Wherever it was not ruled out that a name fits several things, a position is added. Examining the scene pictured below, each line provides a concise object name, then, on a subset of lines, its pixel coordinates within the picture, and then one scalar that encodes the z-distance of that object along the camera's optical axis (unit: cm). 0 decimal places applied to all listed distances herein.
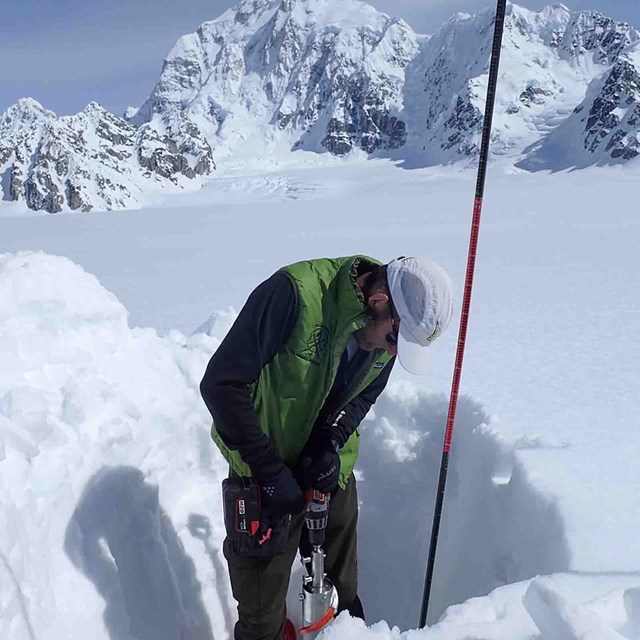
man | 219
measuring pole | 251
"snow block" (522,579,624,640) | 183
